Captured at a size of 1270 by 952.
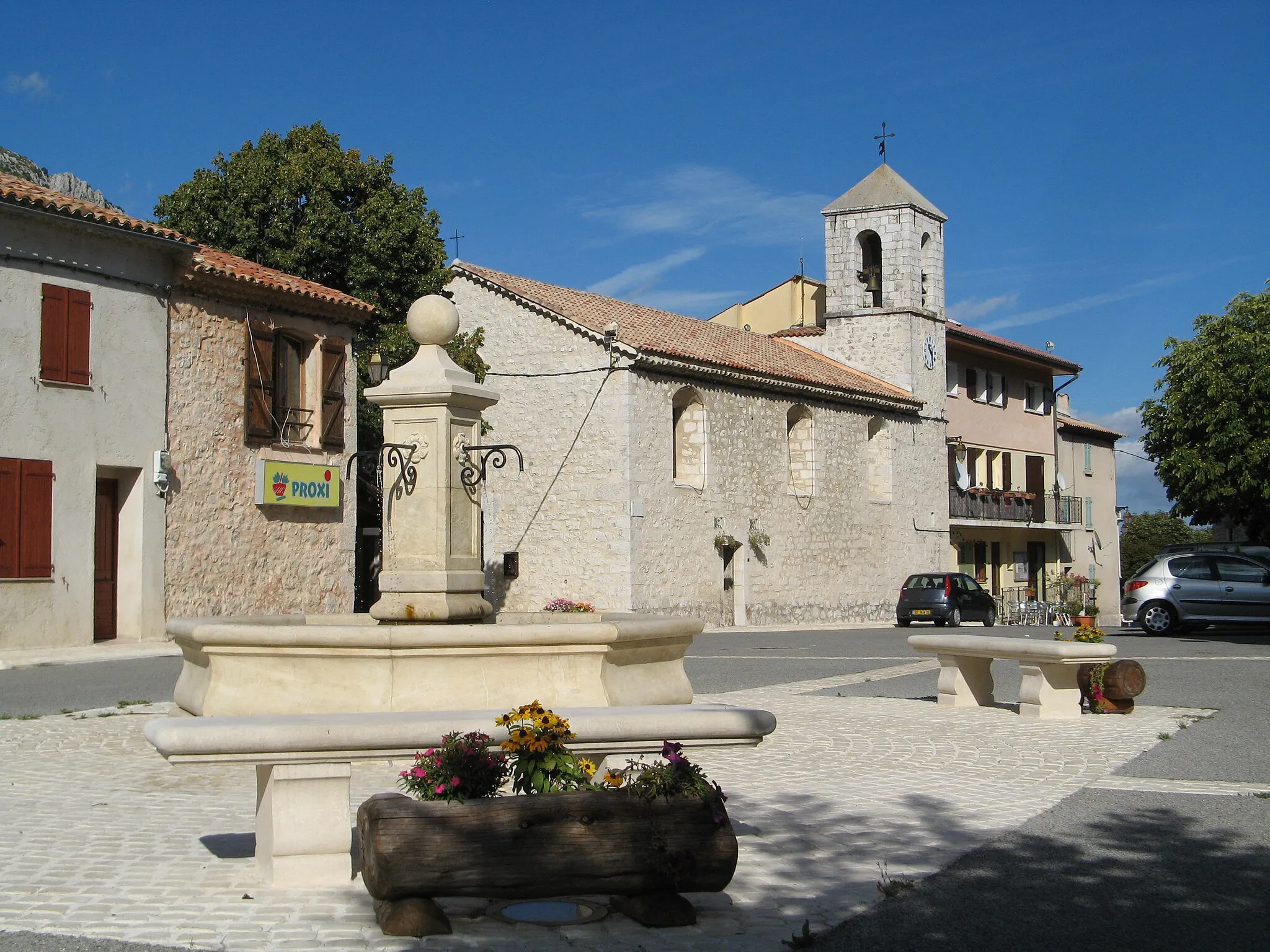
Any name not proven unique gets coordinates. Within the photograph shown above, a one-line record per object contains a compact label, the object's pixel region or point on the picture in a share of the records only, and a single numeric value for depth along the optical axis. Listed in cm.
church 2812
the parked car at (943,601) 3148
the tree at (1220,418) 2981
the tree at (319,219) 2859
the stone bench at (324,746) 521
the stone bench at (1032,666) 1124
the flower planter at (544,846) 471
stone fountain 683
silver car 2320
